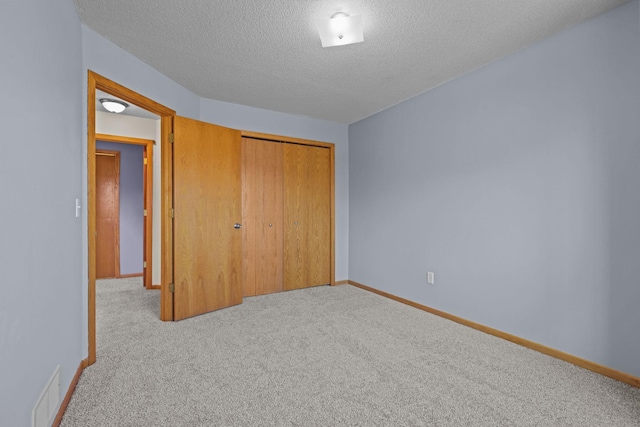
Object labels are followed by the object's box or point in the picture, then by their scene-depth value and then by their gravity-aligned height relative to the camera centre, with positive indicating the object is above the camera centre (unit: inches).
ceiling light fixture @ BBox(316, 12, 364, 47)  78.3 +47.4
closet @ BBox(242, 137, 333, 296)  153.5 -0.8
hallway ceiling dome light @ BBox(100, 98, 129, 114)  139.9 +50.3
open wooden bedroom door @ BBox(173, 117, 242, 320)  118.9 -1.3
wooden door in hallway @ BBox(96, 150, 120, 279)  190.1 +0.5
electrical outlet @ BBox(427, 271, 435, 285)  127.3 -26.7
